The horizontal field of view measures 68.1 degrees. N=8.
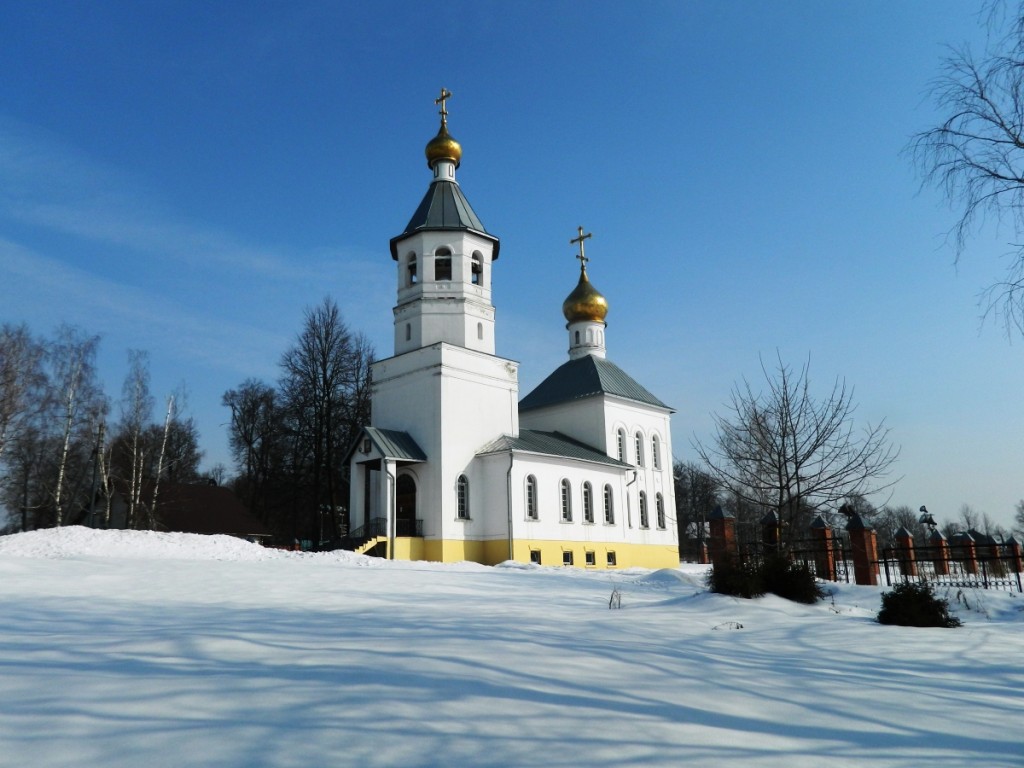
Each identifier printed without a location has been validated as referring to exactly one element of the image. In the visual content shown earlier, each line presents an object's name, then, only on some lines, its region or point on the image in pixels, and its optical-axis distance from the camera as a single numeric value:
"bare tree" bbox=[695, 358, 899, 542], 14.79
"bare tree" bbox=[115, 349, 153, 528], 30.17
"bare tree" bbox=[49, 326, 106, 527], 28.48
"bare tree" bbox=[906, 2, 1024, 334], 8.08
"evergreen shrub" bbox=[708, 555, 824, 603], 11.49
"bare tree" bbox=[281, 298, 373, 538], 34.50
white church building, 26.41
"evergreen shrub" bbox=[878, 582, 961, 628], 9.70
